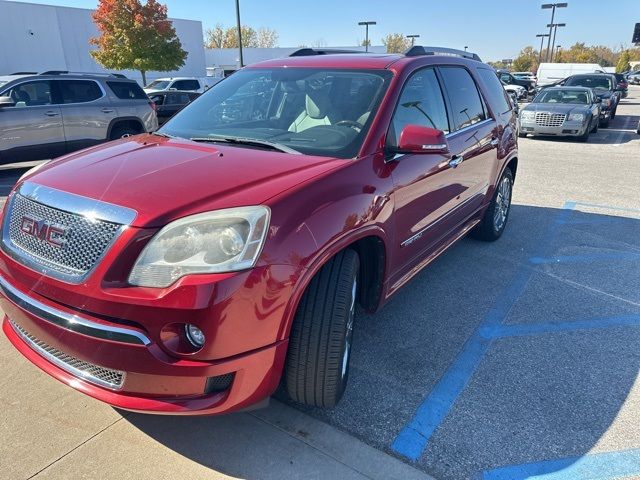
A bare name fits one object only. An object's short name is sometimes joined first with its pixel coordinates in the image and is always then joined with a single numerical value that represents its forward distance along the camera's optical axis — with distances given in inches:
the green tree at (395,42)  3406.0
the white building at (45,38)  1184.7
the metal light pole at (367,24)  2045.0
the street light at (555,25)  2197.3
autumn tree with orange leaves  1026.7
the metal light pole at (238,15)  874.0
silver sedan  522.9
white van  1167.6
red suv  76.7
